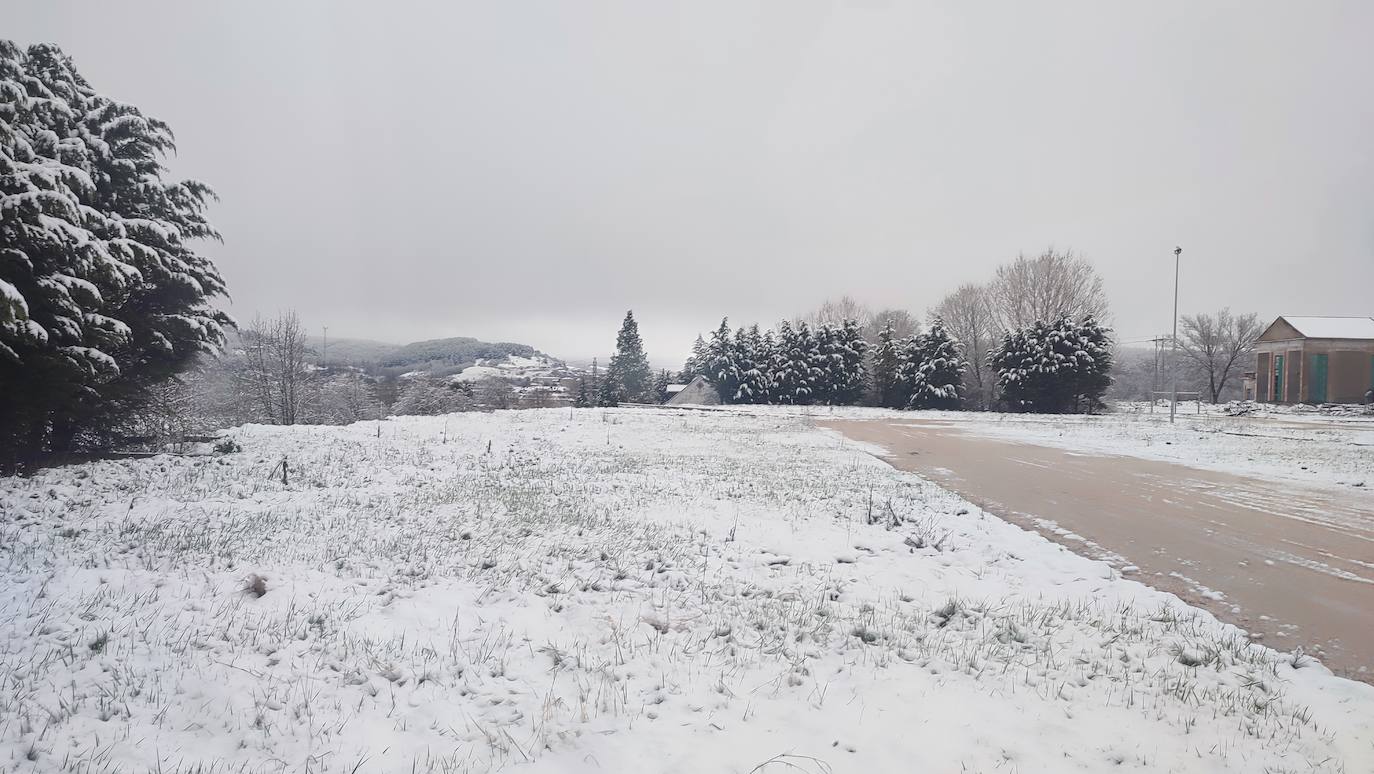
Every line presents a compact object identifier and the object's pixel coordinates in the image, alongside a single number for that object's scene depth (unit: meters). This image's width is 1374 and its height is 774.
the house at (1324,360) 47.44
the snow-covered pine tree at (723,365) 63.44
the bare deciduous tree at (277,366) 37.81
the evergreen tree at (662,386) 75.19
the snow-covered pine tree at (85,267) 8.70
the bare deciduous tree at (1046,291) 54.16
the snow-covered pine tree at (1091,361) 45.50
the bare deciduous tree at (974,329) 57.53
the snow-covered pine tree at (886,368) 55.62
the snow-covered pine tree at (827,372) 58.28
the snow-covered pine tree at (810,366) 58.56
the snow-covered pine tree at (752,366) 61.78
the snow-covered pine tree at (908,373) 52.75
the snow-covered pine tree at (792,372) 59.06
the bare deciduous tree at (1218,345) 64.94
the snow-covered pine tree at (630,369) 68.75
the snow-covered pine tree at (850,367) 58.16
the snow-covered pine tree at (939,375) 50.78
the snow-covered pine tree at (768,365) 61.41
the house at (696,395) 66.94
